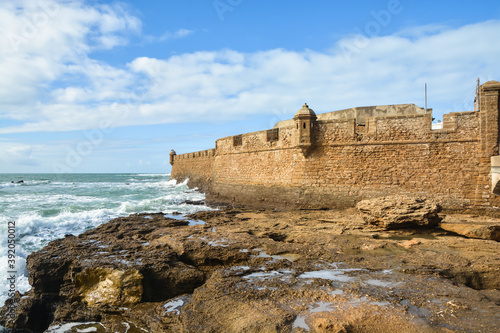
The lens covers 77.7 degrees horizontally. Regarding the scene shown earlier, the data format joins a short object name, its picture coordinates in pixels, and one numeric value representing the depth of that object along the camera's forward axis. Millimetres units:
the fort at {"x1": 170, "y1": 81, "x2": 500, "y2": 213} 10672
